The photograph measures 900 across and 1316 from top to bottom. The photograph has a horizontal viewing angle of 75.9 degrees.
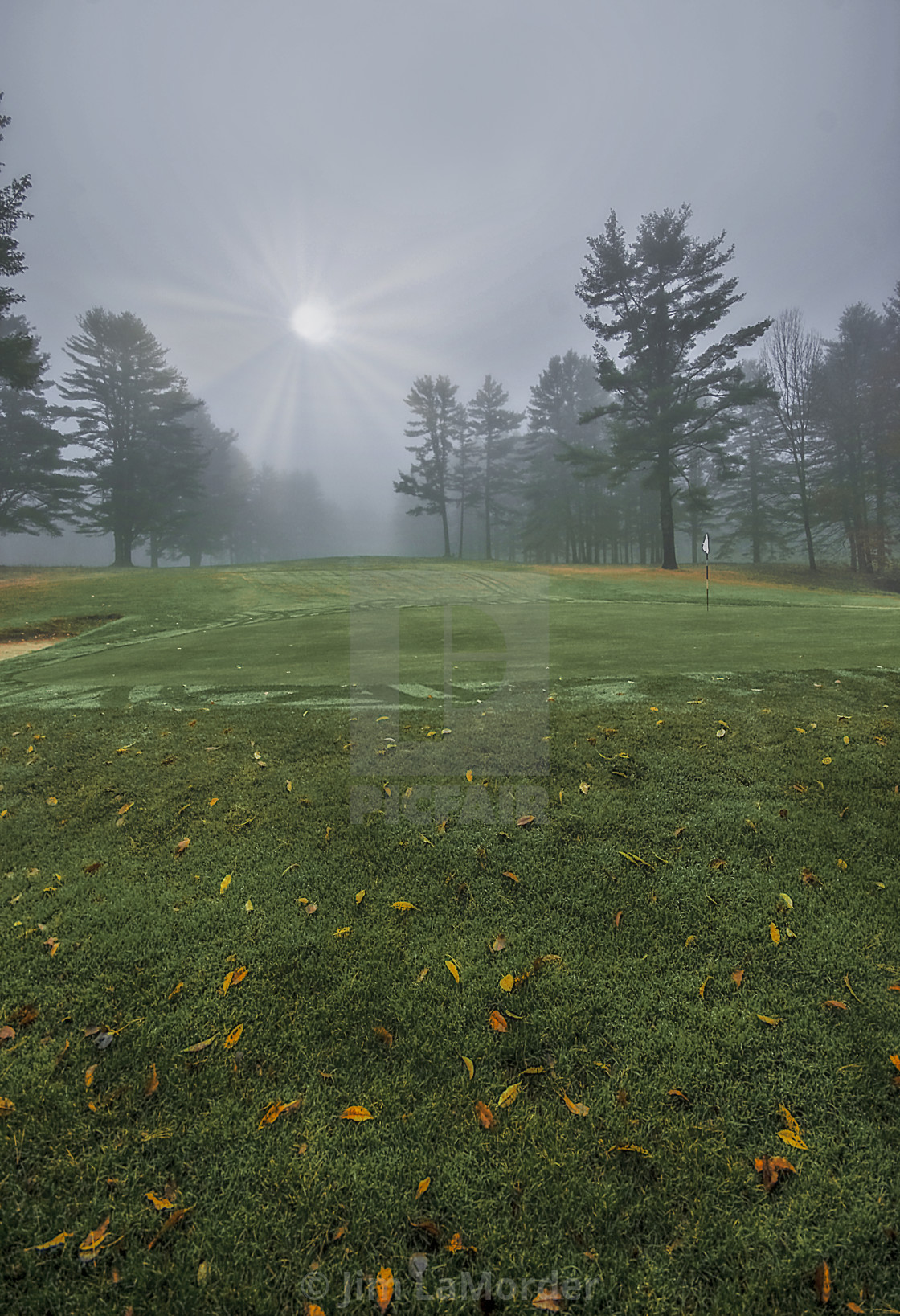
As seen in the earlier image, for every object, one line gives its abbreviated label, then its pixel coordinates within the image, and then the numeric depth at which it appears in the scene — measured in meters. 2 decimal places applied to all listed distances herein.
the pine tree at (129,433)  33.53
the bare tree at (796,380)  29.25
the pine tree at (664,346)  27.08
